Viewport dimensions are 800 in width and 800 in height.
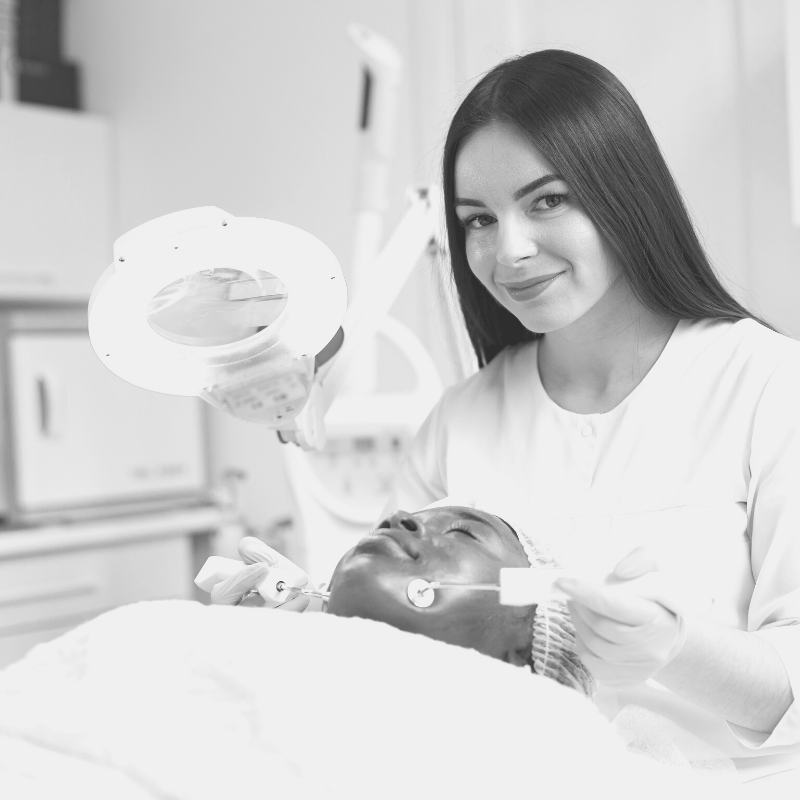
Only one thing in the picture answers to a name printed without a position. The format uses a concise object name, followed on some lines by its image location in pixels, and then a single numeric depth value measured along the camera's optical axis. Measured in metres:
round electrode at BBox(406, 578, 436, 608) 0.89
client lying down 0.89
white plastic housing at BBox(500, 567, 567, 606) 0.77
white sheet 0.73
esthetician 1.10
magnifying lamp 1.01
